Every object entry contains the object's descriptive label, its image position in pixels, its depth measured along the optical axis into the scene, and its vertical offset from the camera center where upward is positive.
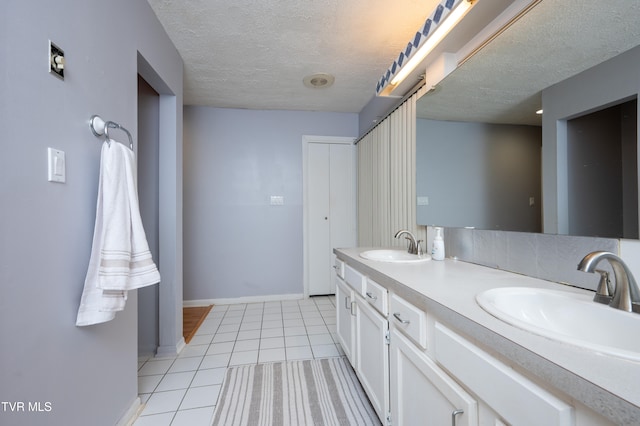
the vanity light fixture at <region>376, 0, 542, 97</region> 1.14 +0.89
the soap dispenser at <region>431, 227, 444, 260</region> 1.48 -0.19
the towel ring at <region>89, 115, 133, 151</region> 1.11 +0.38
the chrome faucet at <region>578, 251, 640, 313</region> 0.67 -0.18
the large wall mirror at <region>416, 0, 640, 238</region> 0.77 +0.33
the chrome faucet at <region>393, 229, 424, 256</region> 1.68 -0.21
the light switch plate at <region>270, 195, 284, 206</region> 3.34 +0.19
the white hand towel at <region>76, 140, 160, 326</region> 1.03 -0.12
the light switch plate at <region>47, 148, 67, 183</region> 0.90 +0.18
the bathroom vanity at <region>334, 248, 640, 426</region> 0.44 -0.33
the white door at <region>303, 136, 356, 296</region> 3.43 +0.13
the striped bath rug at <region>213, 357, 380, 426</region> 1.38 -1.04
